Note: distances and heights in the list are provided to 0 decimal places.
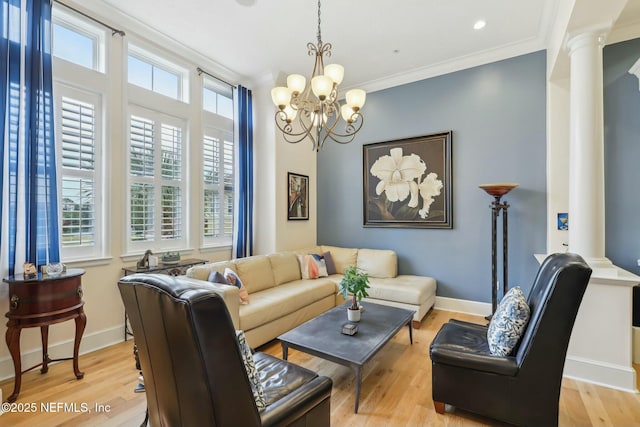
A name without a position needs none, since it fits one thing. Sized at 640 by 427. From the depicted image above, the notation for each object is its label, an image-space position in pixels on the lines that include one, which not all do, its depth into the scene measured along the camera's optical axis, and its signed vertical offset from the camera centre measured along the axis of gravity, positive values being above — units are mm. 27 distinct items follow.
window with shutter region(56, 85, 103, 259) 2842 +445
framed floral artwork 4219 +470
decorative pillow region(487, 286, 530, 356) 1856 -706
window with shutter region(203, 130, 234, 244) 4203 +388
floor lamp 3400 -238
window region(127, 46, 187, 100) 3467 +1739
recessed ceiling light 3299 +2118
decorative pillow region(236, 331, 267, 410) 1305 -712
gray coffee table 2113 -980
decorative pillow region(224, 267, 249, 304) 3013 -685
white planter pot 2705 -917
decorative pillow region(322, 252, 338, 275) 4562 -755
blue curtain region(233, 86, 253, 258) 4445 +491
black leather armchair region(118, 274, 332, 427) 1041 -562
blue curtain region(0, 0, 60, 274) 2443 +706
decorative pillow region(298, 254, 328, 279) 4266 -758
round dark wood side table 2223 -694
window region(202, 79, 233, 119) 4309 +1723
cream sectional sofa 2908 -909
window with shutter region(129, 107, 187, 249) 3400 +405
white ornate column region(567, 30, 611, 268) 2549 +557
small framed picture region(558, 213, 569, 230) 3428 -88
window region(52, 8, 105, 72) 2861 +1742
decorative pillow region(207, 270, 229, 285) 2863 -614
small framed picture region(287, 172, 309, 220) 4806 +296
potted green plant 2678 -670
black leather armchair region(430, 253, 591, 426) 1671 -930
